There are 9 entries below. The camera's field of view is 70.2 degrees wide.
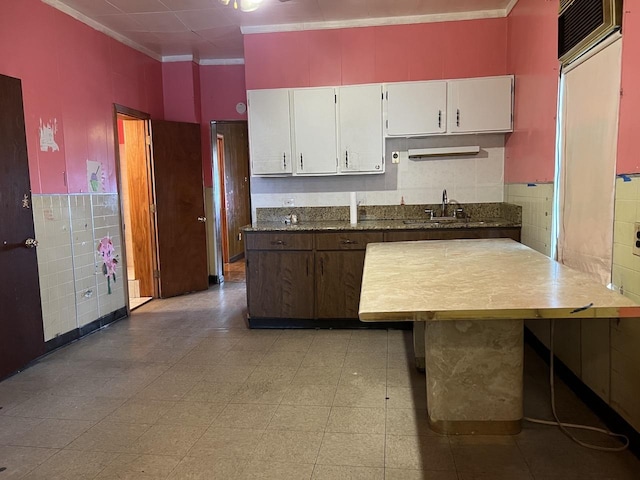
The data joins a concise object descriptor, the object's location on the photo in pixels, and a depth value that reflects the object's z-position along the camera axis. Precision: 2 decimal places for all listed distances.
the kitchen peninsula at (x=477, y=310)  1.55
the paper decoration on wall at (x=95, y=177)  4.15
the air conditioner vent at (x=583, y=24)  2.20
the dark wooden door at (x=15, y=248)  3.09
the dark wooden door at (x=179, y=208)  5.22
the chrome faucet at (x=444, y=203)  4.34
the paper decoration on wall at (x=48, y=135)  3.53
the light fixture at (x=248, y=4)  2.81
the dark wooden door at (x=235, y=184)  7.72
